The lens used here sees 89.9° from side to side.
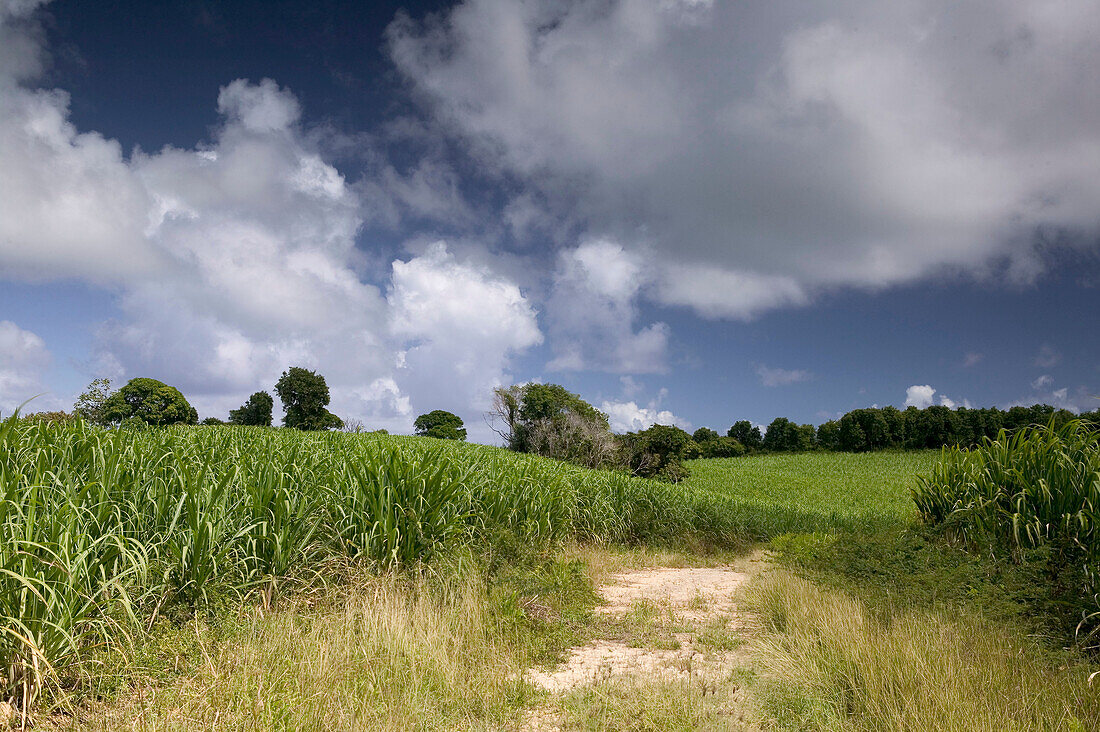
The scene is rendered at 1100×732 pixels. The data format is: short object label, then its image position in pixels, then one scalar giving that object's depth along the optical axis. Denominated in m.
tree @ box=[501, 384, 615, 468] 30.66
